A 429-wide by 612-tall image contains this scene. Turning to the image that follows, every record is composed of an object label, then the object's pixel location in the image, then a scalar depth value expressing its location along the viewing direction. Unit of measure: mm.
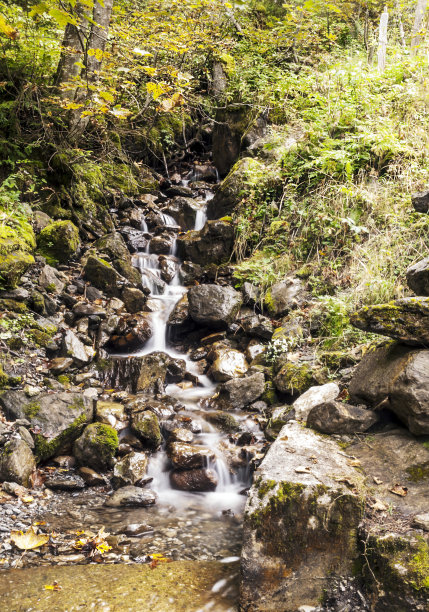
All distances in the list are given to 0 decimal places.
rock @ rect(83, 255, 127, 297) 7805
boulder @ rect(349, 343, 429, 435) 3246
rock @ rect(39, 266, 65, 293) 7066
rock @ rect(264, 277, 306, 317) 6961
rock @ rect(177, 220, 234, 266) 8891
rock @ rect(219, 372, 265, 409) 5992
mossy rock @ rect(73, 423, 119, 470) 4828
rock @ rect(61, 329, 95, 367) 6270
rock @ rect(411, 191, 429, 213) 4590
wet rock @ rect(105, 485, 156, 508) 4375
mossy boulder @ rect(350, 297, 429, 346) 3461
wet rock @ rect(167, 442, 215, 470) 4984
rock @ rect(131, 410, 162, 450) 5242
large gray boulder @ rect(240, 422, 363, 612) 2742
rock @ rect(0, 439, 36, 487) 4234
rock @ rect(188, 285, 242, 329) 7273
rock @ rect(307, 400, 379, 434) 3785
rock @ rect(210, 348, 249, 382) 6561
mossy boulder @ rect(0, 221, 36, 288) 5930
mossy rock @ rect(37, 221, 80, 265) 7785
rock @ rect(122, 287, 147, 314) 7785
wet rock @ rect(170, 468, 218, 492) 4848
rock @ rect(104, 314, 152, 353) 7098
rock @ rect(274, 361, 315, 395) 5414
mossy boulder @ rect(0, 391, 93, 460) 4756
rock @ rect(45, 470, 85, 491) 4480
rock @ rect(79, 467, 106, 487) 4668
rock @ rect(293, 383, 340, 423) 4488
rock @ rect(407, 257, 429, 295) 3878
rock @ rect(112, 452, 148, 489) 4699
